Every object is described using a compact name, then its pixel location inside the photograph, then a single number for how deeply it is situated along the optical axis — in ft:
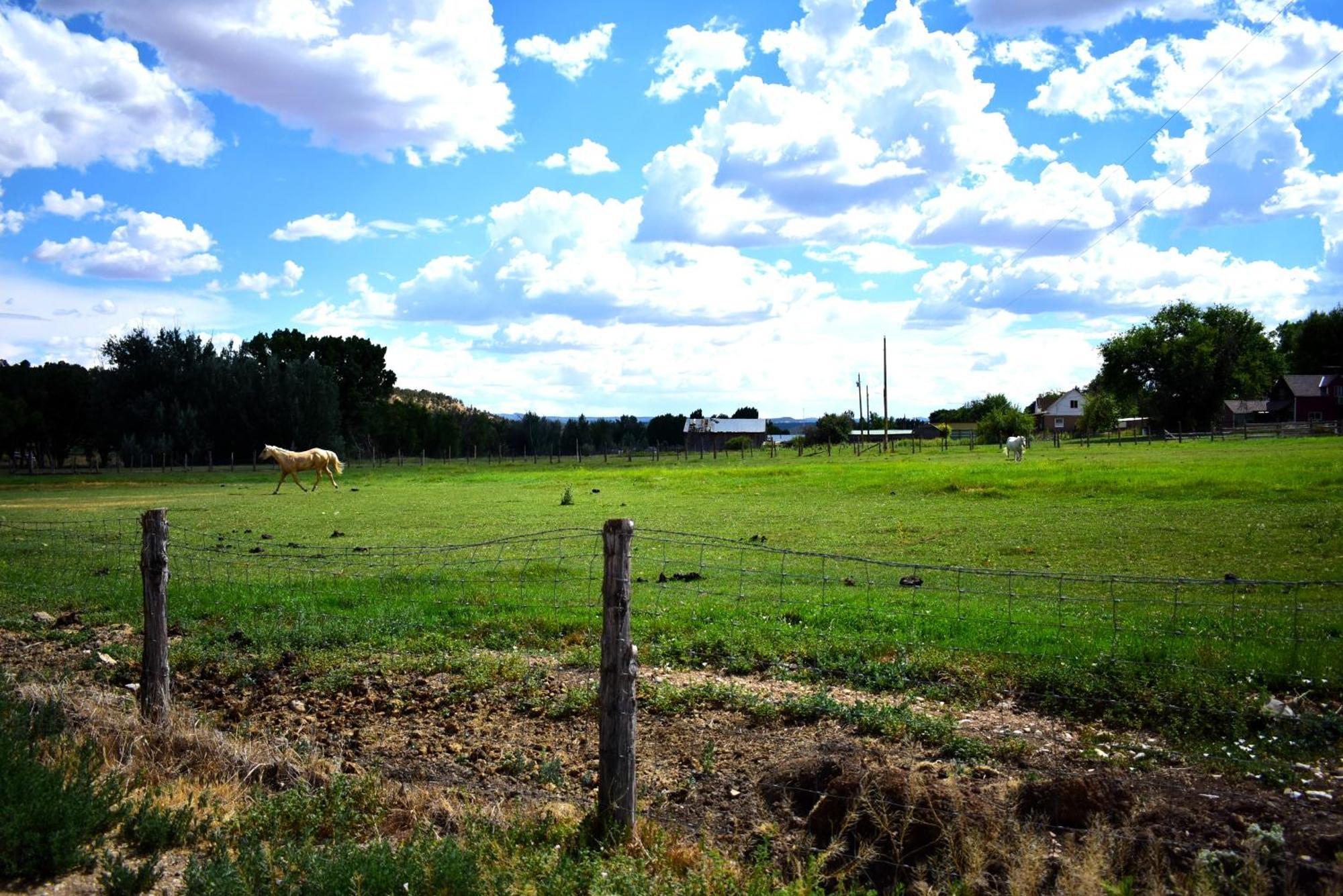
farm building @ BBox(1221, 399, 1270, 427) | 392.47
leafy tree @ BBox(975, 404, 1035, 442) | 345.10
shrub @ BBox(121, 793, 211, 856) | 20.24
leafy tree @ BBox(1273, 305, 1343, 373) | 416.26
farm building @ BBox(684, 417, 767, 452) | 453.17
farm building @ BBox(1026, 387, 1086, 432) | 519.60
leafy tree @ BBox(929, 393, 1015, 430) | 520.01
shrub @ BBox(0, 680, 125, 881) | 18.75
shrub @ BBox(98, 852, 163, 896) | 18.08
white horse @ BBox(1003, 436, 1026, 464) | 204.23
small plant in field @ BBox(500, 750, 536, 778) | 25.21
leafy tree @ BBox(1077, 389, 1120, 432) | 349.41
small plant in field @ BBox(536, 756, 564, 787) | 24.17
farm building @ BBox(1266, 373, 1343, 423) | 352.28
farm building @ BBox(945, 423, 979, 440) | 469.57
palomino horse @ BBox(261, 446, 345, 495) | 163.73
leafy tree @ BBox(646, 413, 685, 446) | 533.55
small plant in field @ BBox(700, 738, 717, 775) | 24.94
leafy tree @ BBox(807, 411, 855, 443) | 414.62
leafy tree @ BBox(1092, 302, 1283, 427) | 359.68
